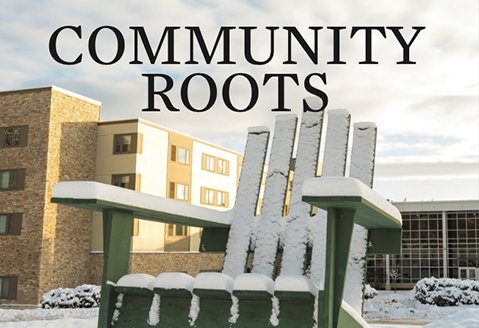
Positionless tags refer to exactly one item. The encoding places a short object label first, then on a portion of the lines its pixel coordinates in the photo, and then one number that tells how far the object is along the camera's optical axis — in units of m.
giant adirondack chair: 2.68
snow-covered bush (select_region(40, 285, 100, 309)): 17.69
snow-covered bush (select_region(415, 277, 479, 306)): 19.47
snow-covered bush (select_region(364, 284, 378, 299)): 20.42
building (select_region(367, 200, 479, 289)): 40.72
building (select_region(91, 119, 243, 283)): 28.03
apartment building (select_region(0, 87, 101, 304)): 25.12
